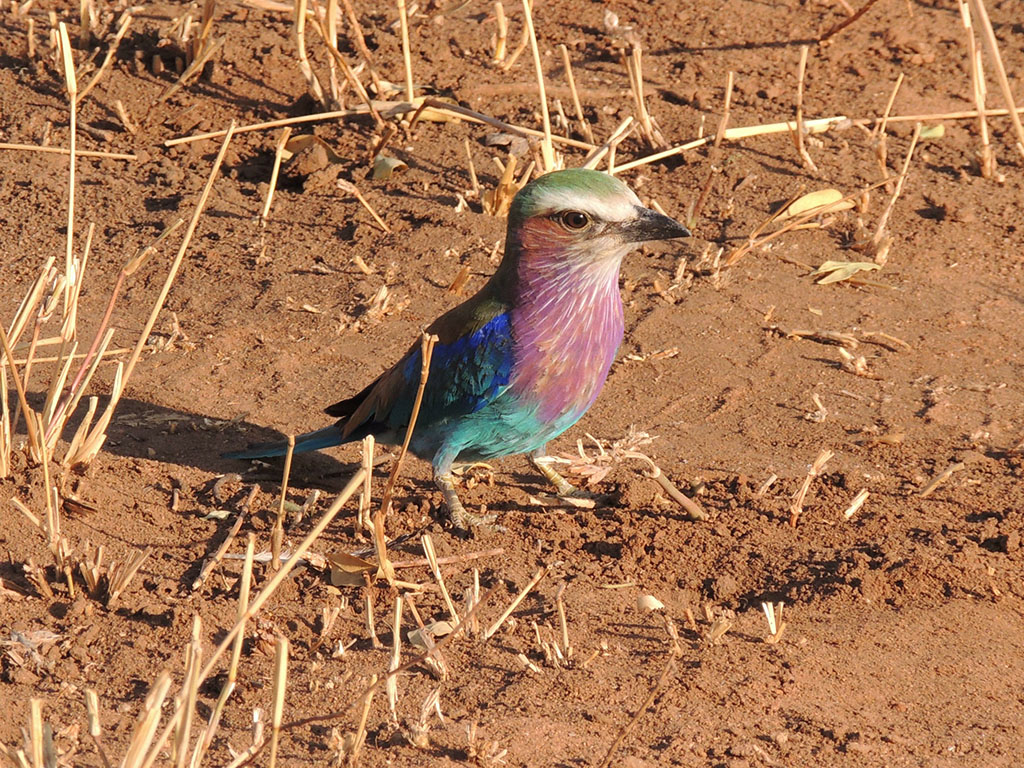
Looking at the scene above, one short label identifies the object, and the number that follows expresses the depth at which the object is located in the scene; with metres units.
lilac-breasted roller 8.09
